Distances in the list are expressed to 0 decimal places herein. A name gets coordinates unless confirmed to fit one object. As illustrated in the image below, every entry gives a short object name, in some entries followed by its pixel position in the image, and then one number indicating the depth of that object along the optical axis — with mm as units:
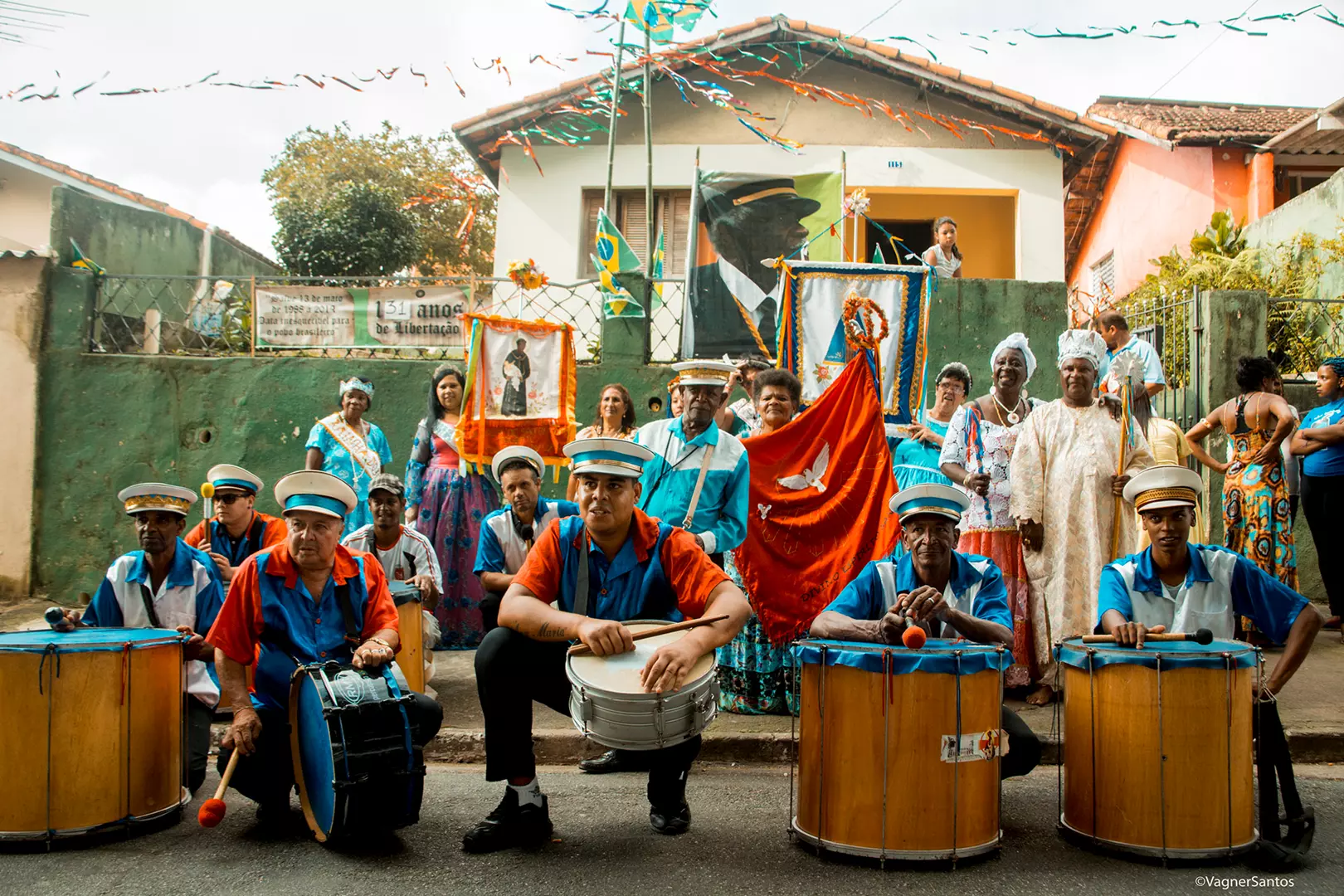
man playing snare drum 4113
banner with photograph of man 10328
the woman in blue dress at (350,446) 8109
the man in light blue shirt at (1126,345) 8125
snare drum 3672
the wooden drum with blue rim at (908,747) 3662
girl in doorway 10562
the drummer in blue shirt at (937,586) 4227
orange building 16141
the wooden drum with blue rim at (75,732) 3967
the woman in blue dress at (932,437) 6914
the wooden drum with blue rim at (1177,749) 3738
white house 14750
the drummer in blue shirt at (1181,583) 4262
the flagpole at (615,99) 10988
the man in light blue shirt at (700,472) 5734
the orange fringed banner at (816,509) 6320
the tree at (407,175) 22969
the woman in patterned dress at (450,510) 8172
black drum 3830
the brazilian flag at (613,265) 10102
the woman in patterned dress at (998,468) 6332
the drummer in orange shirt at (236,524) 5930
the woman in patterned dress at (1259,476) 7590
